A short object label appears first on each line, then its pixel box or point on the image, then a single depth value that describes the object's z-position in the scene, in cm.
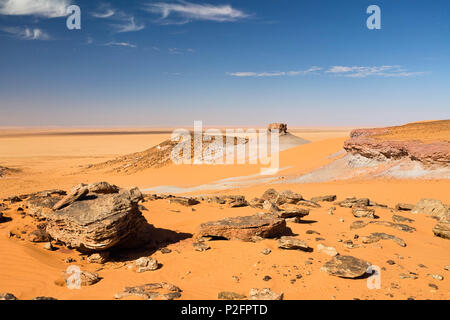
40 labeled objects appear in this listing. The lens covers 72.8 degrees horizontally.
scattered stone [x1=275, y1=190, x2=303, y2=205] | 1061
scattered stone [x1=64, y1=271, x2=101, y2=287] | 529
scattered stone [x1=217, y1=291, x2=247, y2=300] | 477
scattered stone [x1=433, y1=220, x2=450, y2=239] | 757
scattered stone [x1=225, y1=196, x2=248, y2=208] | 1064
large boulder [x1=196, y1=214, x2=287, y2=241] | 711
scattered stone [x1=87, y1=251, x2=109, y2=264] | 636
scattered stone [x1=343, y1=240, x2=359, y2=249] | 676
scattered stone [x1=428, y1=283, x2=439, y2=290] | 506
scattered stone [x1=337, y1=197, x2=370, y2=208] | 1011
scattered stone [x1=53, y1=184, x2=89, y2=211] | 686
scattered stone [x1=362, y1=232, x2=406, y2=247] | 692
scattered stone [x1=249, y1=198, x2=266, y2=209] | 1064
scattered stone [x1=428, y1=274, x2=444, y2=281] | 536
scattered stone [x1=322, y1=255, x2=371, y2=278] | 534
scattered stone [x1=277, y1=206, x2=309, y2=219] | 873
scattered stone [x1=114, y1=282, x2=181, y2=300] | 472
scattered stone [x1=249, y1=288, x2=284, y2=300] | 457
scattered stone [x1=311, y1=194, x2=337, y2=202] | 1149
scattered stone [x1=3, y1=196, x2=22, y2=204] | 985
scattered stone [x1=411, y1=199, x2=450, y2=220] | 910
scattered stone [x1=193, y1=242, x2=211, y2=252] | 672
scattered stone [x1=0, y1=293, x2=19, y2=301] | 454
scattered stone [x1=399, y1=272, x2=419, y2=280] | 540
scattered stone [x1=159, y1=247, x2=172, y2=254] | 675
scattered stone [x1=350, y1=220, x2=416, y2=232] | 786
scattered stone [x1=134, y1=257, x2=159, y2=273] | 593
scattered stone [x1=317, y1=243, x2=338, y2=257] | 627
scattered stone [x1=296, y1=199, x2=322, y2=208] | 1050
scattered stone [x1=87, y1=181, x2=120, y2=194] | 759
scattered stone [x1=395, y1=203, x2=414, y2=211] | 998
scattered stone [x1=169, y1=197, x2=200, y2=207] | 1084
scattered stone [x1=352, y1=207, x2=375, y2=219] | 881
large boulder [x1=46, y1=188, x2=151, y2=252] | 622
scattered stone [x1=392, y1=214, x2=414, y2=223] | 855
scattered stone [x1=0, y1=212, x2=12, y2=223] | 806
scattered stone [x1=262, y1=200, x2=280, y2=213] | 931
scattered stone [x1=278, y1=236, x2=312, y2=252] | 640
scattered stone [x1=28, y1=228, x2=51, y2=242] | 713
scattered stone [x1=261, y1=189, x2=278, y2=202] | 1140
